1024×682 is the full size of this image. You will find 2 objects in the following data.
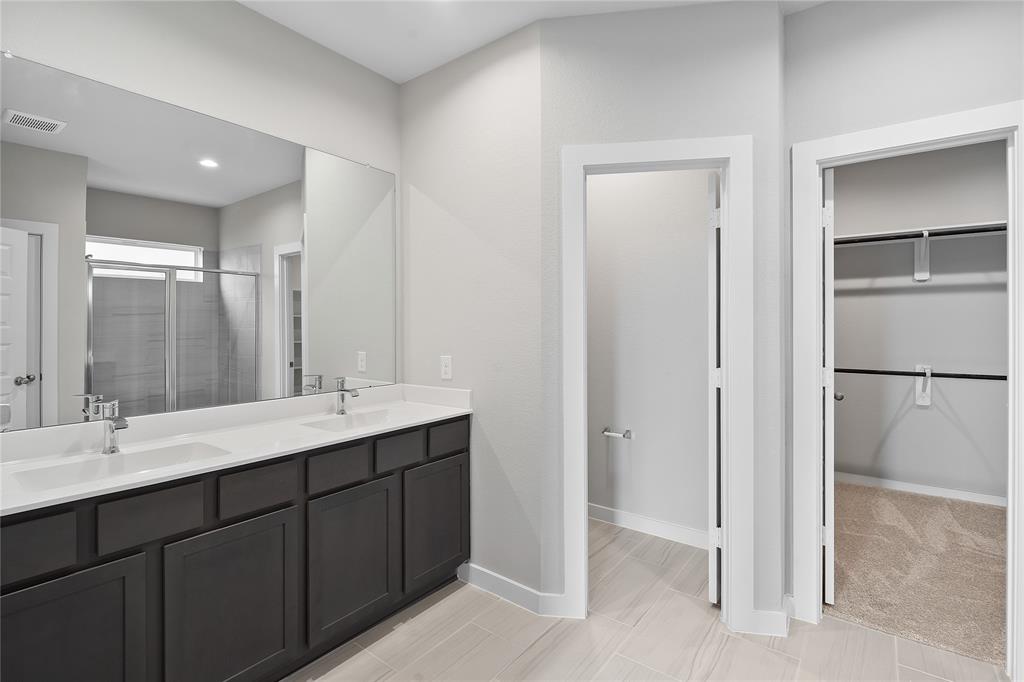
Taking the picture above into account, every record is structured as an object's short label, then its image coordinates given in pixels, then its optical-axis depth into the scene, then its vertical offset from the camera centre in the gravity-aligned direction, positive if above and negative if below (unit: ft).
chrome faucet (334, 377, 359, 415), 7.97 -0.88
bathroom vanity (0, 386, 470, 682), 4.08 -2.23
